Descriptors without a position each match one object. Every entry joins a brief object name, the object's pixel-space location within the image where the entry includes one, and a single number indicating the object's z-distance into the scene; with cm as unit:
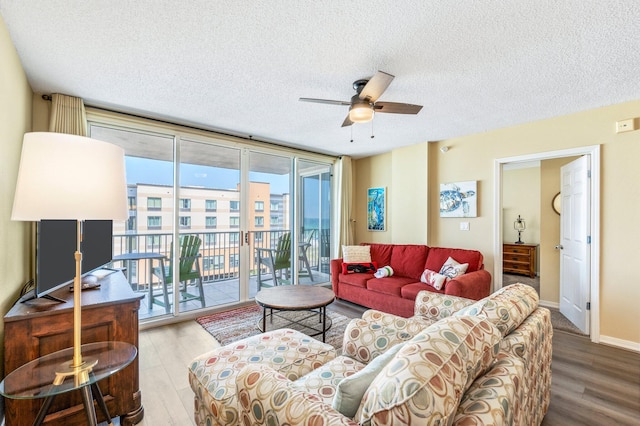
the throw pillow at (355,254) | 428
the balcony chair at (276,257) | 445
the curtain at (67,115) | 261
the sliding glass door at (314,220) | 487
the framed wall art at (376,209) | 505
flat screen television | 153
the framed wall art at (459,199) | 388
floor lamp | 117
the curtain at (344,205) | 513
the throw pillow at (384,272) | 385
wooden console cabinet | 145
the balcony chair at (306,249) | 483
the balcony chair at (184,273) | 362
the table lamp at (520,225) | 624
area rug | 296
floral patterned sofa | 80
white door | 306
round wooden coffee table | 261
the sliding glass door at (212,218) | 346
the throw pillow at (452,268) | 332
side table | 120
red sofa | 317
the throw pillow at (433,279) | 324
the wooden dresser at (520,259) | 571
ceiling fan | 211
